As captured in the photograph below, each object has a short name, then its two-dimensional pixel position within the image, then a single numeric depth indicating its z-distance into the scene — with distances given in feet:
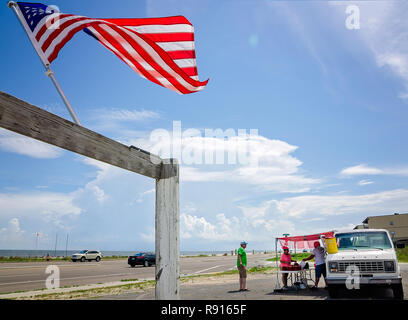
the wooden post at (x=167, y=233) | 10.27
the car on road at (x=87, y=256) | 145.15
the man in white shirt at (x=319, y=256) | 44.91
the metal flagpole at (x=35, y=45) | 12.01
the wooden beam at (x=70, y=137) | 7.12
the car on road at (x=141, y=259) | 109.81
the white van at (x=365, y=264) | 34.99
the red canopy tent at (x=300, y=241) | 45.85
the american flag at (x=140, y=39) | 13.71
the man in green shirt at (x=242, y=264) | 44.27
